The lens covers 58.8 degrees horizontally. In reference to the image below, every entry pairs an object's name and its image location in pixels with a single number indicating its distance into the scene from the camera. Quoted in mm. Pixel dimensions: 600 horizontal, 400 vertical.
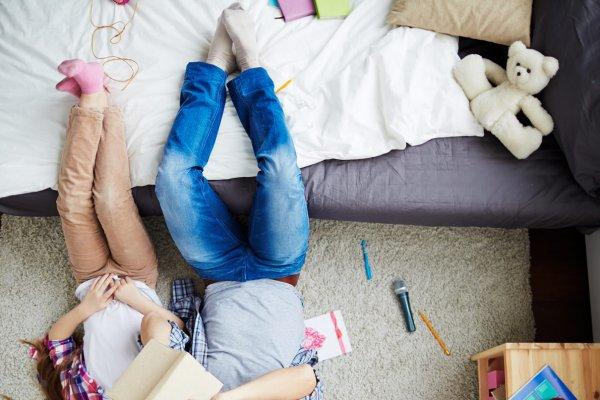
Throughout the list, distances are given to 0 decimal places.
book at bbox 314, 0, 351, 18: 1508
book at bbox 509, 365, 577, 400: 1312
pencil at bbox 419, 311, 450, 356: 1668
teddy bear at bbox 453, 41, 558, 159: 1348
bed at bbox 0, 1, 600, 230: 1398
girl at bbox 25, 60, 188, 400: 1423
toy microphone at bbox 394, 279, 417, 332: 1673
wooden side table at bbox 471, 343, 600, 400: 1327
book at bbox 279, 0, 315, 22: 1527
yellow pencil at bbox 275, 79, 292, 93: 1484
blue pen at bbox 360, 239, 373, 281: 1725
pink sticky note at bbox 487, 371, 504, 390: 1460
